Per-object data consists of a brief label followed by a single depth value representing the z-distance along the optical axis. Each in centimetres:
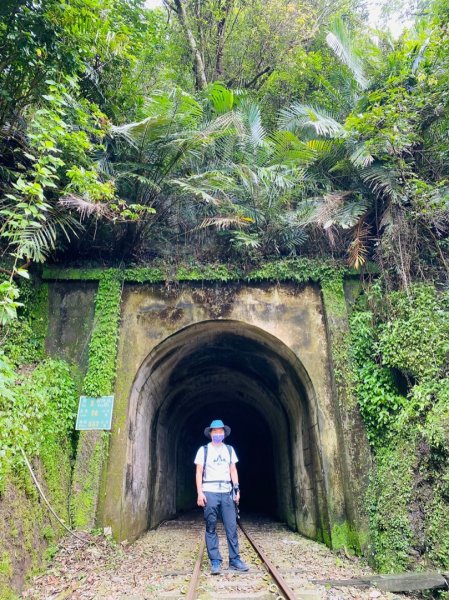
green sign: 719
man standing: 516
